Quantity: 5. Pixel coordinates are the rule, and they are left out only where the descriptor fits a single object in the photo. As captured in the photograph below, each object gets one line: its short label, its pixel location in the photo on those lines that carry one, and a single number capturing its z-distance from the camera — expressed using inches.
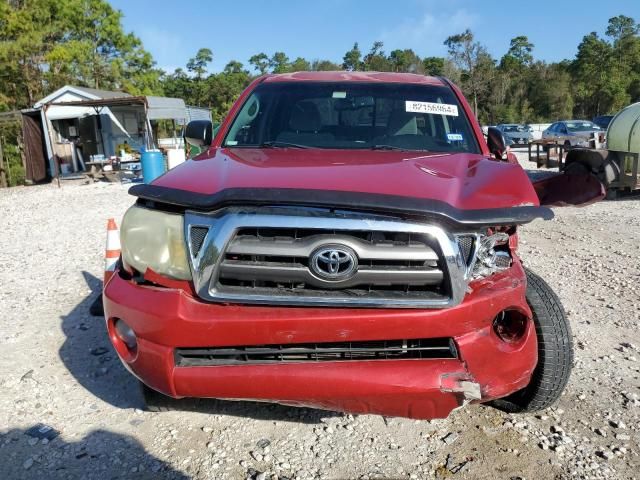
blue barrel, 584.1
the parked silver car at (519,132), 1210.1
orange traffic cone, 174.7
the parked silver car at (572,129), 935.4
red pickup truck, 82.0
